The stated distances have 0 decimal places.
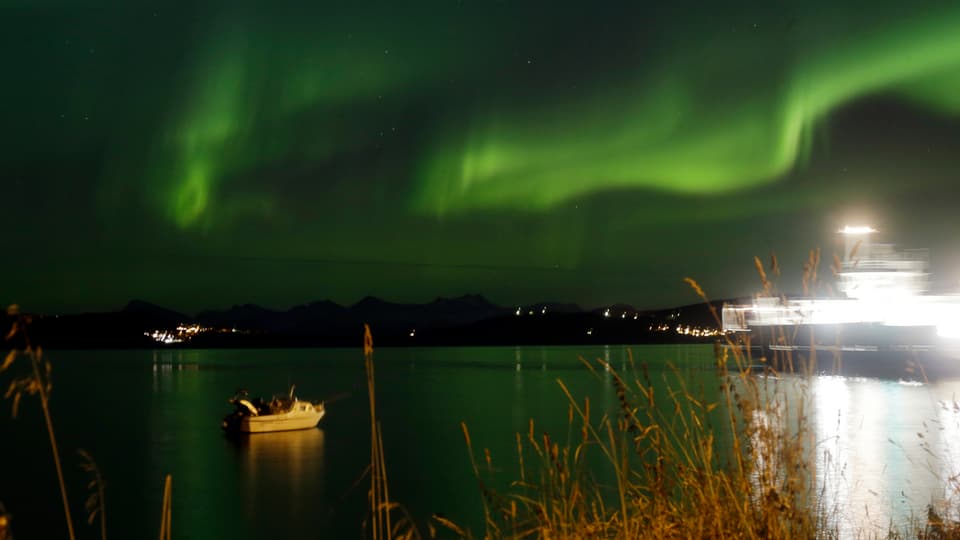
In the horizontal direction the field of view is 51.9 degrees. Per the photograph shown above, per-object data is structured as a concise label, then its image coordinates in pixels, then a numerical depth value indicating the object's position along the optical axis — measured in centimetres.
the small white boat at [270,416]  5194
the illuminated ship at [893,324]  9662
